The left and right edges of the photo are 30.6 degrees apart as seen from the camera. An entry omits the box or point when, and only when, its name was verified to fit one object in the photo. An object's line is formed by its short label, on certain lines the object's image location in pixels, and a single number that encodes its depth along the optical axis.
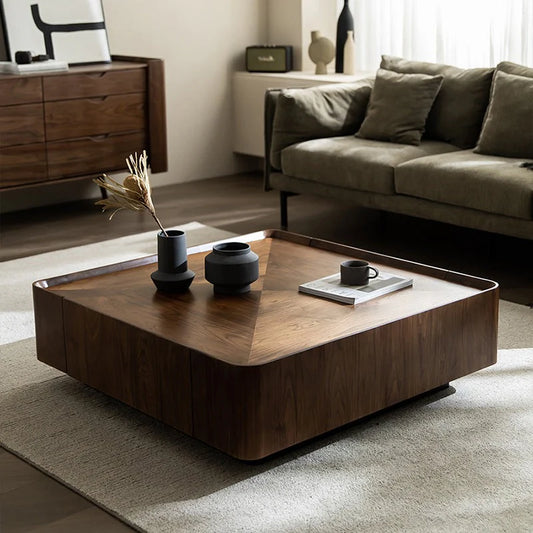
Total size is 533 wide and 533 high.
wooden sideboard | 4.84
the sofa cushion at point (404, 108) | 4.75
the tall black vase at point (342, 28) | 5.89
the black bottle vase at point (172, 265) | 2.87
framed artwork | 5.04
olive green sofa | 4.05
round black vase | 2.79
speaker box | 6.18
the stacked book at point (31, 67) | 4.83
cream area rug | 2.21
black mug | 2.87
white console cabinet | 6.02
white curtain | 5.36
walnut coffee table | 2.37
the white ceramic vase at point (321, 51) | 5.95
